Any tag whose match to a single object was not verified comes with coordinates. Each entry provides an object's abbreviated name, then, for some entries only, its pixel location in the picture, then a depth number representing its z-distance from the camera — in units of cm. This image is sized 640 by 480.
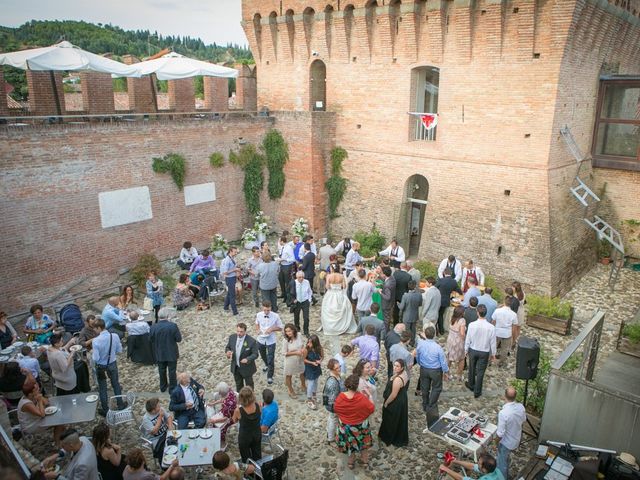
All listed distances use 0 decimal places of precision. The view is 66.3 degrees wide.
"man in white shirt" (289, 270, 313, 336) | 1042
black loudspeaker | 758
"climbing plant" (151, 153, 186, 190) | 1474
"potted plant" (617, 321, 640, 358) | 1022
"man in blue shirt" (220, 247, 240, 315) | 1202
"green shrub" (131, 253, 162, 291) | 1408
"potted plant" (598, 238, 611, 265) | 1638
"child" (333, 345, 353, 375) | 727
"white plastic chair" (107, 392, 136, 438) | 734
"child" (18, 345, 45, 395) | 781
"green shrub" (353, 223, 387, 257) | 1630
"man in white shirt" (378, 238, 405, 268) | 1270
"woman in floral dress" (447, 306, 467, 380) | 902
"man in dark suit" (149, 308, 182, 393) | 828
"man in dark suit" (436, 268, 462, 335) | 1077
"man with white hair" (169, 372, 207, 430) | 693
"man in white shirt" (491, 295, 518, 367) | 948
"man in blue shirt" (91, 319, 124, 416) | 803
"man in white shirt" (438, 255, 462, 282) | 1166
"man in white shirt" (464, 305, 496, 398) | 835
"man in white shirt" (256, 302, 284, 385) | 877
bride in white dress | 1072
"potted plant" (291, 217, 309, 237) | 1722
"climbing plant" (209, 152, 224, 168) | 1639
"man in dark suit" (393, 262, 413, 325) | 1070
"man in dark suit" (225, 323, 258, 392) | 801
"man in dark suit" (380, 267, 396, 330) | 1035
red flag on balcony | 1470
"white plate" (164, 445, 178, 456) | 632
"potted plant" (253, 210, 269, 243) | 1688
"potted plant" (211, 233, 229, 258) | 1547
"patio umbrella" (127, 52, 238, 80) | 1497
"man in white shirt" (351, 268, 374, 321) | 1050
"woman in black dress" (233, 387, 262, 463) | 632
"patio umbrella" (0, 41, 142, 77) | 1229
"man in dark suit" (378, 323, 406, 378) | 811
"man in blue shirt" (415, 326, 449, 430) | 779
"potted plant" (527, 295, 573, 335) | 1148
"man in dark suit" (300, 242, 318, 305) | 1216
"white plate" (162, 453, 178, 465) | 616
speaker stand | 771
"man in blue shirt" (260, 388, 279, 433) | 677
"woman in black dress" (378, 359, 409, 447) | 704
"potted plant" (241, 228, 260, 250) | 1627
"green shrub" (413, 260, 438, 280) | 1441
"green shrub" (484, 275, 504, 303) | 1318
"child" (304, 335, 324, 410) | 813
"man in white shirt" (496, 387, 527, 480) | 652
